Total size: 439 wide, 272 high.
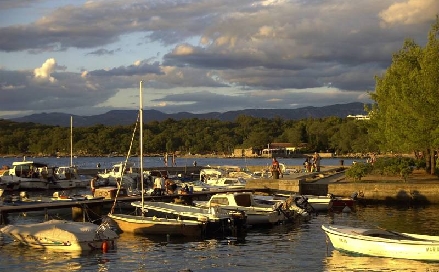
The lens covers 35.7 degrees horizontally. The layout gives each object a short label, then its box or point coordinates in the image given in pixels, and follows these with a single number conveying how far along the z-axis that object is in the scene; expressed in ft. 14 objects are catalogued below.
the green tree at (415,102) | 156.46
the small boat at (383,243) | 83.35
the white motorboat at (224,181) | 184.14
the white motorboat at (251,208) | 119.75
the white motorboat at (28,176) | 221.66
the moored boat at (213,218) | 110.63
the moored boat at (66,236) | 95.40
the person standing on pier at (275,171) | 177.06
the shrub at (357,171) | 169.68
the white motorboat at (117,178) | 217.87
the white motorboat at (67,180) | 227.81
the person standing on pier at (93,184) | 170.68
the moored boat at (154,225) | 109.40
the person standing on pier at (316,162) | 226.58
